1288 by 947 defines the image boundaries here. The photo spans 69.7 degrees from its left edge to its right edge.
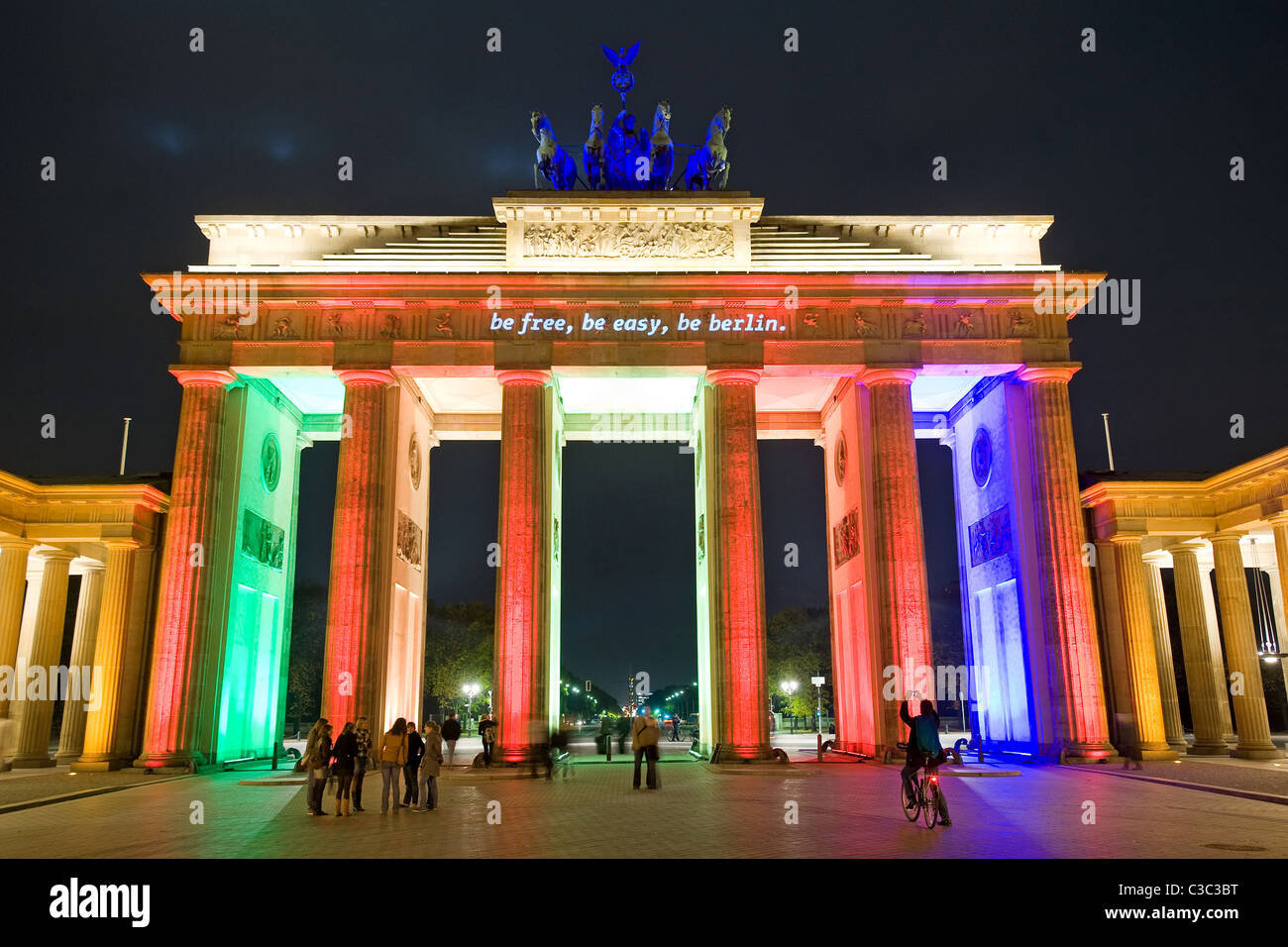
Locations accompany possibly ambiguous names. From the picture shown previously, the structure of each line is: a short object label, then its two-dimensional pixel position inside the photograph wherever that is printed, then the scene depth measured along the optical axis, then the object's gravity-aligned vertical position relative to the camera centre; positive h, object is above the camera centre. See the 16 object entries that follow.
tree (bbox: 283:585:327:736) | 65.38 +1.93
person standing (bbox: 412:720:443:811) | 17.67 -1.65
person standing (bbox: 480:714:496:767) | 26.91 -1.60
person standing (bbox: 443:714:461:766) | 24.57 -1.38
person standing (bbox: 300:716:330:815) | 16.94 -1.61
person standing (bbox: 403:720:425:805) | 17.95 -1.64
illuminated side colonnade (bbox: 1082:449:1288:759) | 30.11 +2.58
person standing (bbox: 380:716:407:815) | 17.44 -1.45
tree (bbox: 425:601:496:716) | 72.12 +1.73
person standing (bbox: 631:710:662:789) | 22.03 -1.41
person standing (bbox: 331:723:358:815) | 16.86 -1.55
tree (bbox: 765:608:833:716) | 73.69 +1.51
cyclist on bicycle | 14.73 -1.16
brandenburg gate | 28.70 +8.97
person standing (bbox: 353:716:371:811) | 17.62 -1.48
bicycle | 14.19 -1.93
